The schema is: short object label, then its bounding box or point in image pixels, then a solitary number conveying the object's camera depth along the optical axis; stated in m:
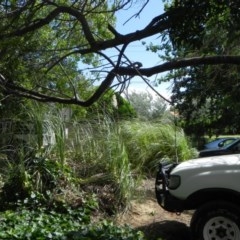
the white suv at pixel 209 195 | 3.51
